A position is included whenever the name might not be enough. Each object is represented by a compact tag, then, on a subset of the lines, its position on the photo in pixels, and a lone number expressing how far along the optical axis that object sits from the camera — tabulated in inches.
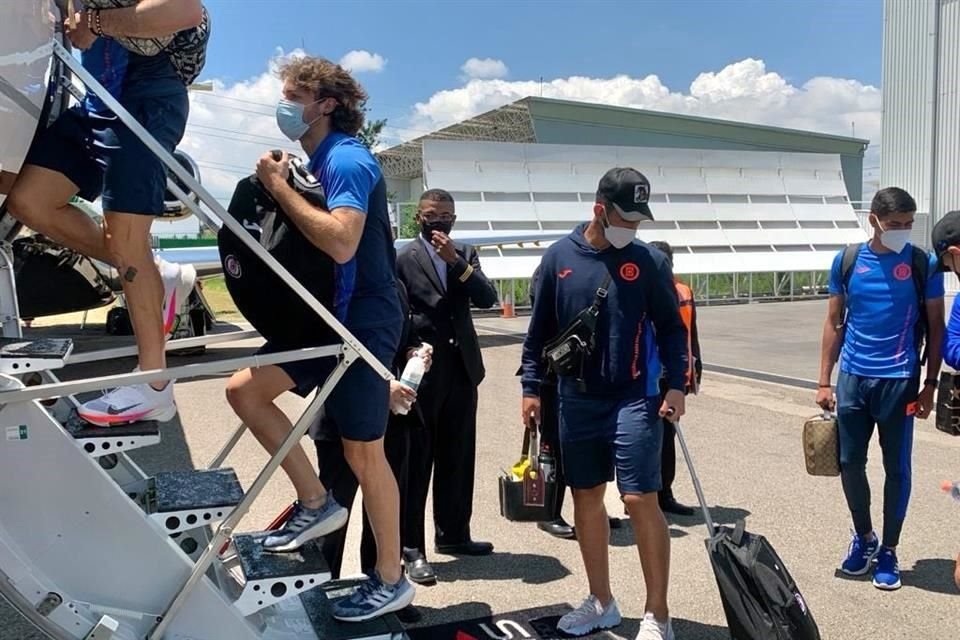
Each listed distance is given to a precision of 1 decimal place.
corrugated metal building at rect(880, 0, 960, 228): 864.3
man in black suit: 182.9
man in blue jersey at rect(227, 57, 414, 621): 115.3
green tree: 2864.2
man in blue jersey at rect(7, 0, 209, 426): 104.3
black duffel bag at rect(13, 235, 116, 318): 413.1
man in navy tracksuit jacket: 135.1
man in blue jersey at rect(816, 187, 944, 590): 169.5
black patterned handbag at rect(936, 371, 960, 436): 146.9
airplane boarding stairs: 92.4
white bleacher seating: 831.1
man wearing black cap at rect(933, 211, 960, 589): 134.5
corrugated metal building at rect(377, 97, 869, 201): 1638.8
